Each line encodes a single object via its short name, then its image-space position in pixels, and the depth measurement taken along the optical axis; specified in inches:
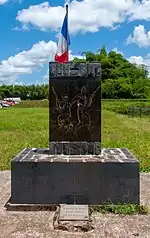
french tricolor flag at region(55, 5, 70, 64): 141.2
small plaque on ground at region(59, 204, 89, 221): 114.8
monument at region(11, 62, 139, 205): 128.0
